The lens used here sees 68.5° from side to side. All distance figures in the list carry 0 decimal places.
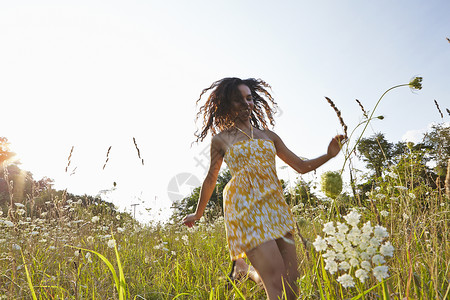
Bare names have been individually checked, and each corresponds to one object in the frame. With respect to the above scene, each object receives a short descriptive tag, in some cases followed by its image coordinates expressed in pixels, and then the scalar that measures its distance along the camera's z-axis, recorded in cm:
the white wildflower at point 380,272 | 82
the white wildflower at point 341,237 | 89
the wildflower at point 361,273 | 85
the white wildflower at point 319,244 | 94
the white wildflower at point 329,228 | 94
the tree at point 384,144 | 2543
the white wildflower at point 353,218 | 92
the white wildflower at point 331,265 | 88
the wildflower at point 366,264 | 85
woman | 247
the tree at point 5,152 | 1827
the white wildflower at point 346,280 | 89
